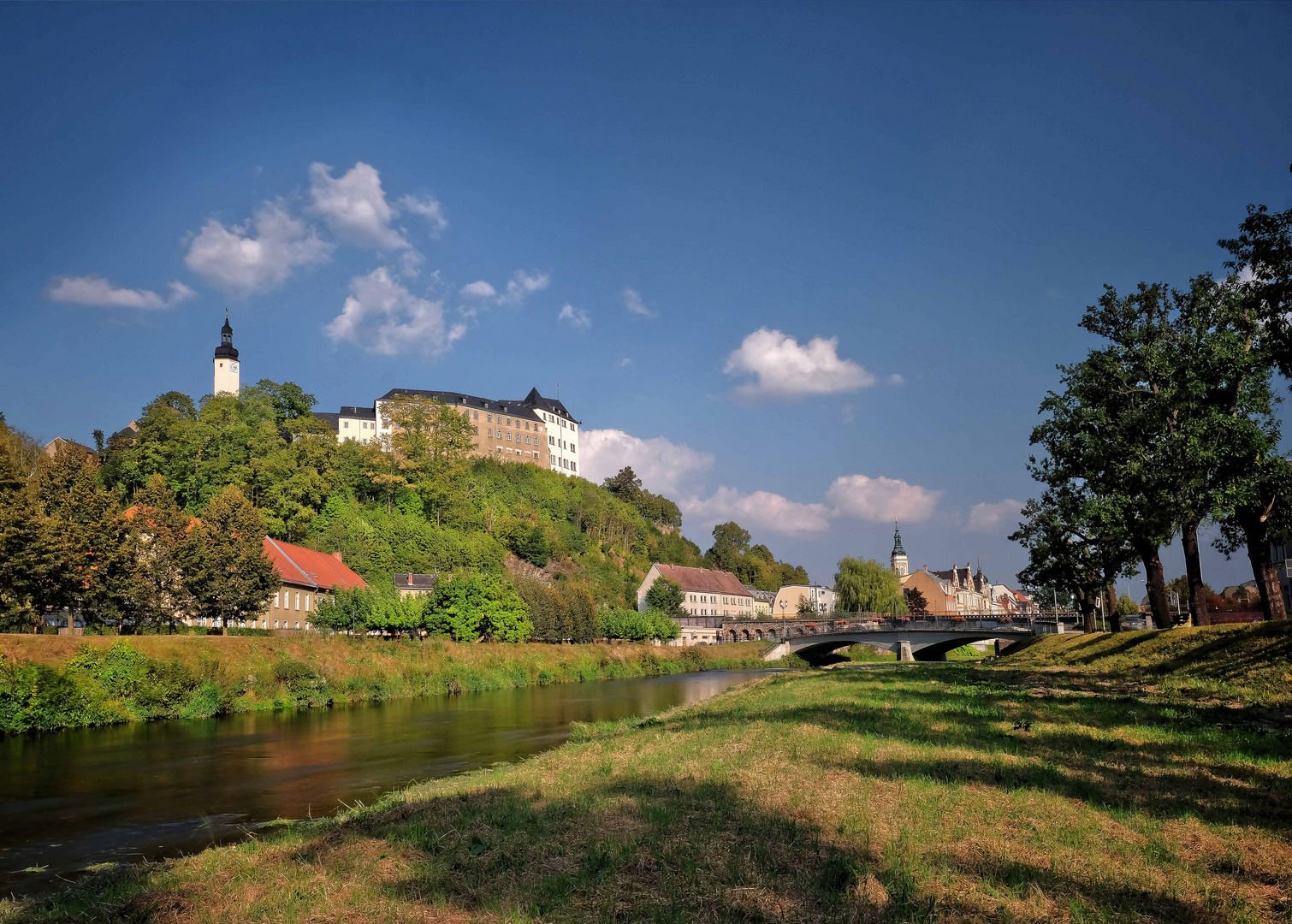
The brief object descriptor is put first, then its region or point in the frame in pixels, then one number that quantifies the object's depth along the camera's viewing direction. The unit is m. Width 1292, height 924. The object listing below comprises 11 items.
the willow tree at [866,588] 114.94
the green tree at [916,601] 148.38
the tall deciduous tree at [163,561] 47.41
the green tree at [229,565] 49.41
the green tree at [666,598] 116.94
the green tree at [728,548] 172.12
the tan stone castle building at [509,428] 150.38
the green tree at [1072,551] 35.78
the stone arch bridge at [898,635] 77.06
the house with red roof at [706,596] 115.69
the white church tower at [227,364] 142.62
